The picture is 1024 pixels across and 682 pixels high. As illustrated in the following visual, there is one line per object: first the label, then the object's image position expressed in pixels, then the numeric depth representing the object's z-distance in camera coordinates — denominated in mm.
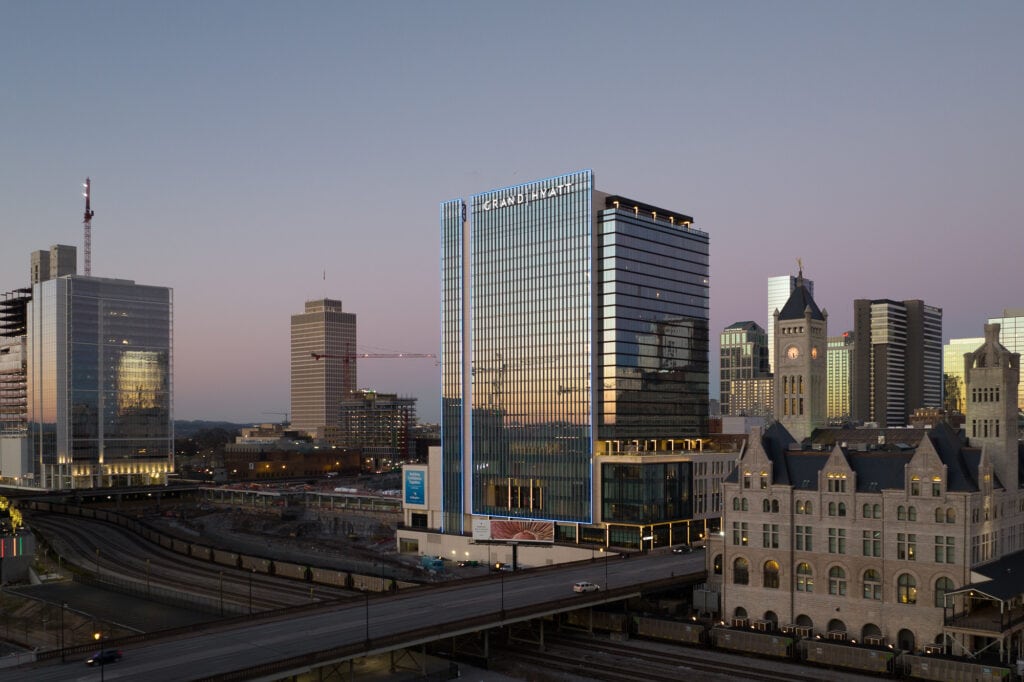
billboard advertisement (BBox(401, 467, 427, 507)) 192875
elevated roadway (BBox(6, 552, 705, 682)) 79812
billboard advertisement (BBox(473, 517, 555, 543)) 174625
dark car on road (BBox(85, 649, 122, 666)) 80500
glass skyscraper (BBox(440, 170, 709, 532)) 172000
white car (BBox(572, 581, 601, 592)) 116625
